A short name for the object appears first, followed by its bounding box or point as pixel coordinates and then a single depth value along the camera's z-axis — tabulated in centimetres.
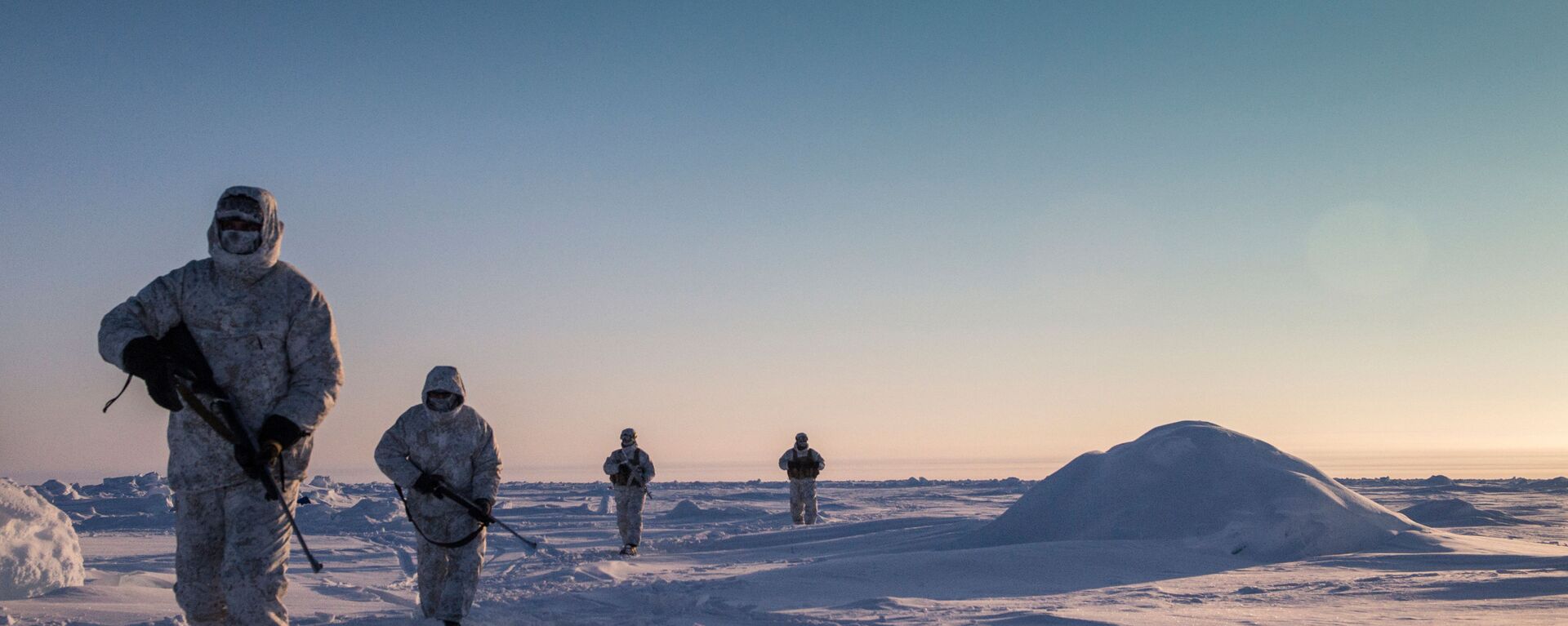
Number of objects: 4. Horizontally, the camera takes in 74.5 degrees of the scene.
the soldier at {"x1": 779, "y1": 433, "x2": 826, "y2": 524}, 2141
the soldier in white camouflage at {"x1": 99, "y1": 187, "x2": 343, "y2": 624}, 429
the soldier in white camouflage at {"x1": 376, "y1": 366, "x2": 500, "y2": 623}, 724
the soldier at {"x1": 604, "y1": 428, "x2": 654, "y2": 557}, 1535
